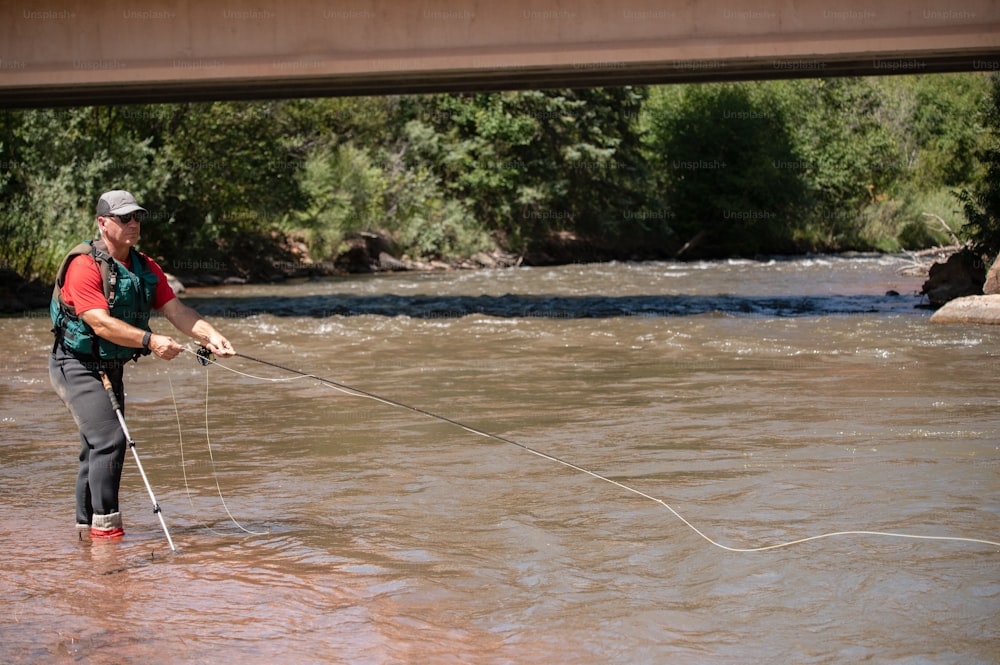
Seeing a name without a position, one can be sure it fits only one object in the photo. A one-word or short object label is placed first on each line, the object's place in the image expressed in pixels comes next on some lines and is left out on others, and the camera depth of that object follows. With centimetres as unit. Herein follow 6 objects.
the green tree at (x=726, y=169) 4884
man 593
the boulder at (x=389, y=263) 3786
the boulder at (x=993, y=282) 1888
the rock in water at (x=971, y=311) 1717
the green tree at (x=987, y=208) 2152
